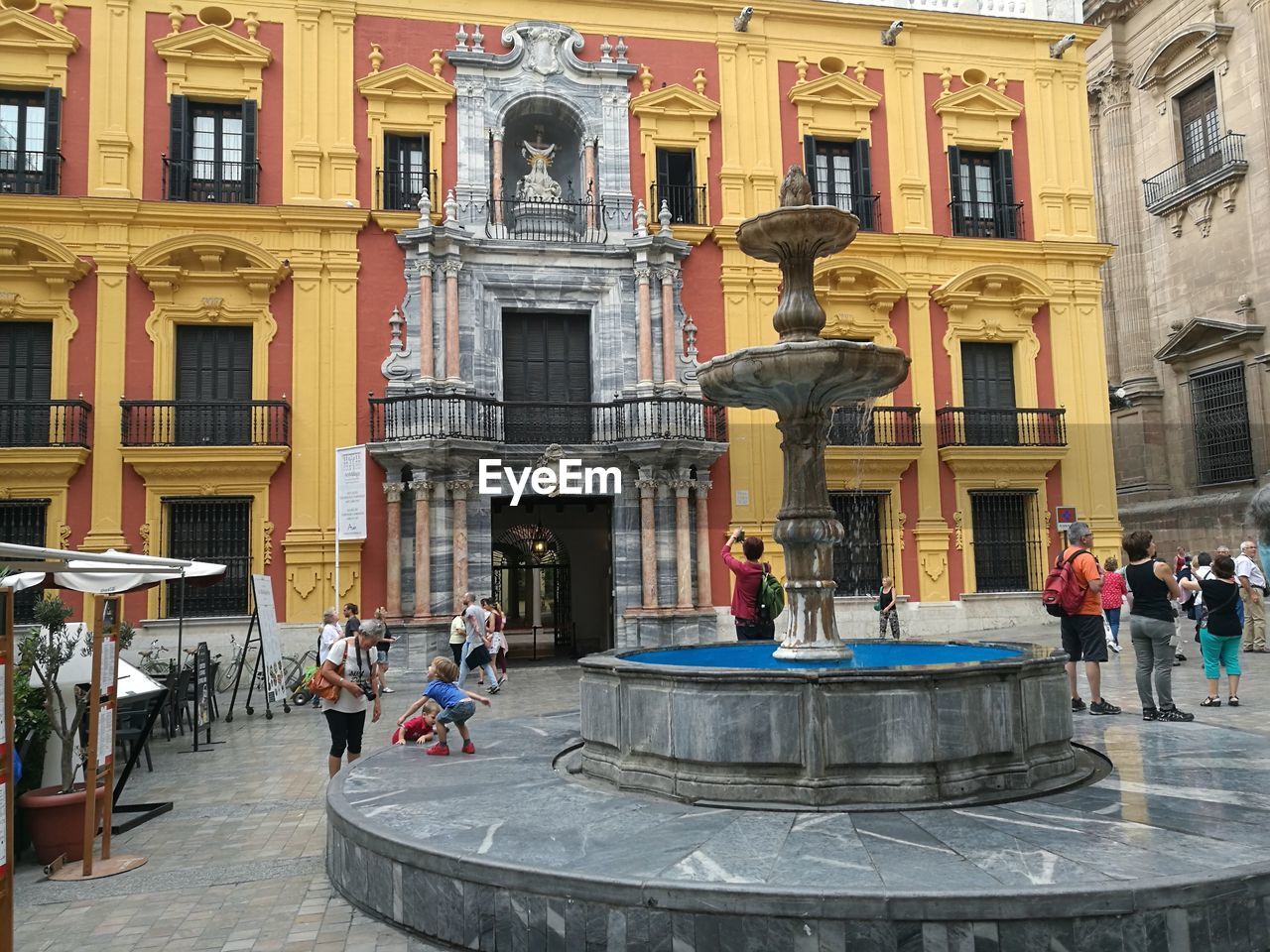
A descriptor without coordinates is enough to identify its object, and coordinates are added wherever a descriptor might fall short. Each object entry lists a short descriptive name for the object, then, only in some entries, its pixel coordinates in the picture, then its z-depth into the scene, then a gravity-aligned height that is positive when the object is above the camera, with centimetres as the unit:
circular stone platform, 394 -133
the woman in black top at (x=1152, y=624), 852 -61
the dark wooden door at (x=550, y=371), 1861 +370
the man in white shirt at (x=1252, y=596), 1458 -70
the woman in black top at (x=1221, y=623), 945 -69
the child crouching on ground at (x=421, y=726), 821 -124
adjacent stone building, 2383 +759
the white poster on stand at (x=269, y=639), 1369 -83
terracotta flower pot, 650 -153
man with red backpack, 856 -58
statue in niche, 1938 +745
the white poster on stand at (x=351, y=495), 1658 +131
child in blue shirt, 749 -94
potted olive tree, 652 -113
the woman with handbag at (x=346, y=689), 767 -86
